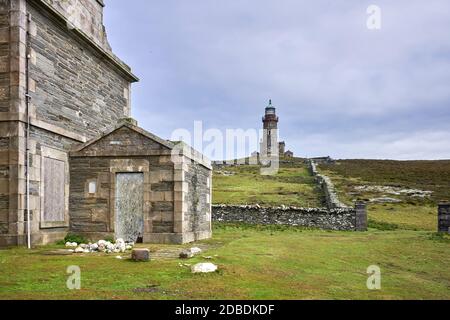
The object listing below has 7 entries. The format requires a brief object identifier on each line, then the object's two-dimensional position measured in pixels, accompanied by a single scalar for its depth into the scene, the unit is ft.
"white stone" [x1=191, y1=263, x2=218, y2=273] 29.60
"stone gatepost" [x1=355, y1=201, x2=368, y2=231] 83.20
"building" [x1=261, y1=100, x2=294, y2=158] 274.77
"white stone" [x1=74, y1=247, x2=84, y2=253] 40.70
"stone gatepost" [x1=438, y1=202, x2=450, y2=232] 70.69
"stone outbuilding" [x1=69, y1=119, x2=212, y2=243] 50.47
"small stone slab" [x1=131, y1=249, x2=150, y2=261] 34.35
